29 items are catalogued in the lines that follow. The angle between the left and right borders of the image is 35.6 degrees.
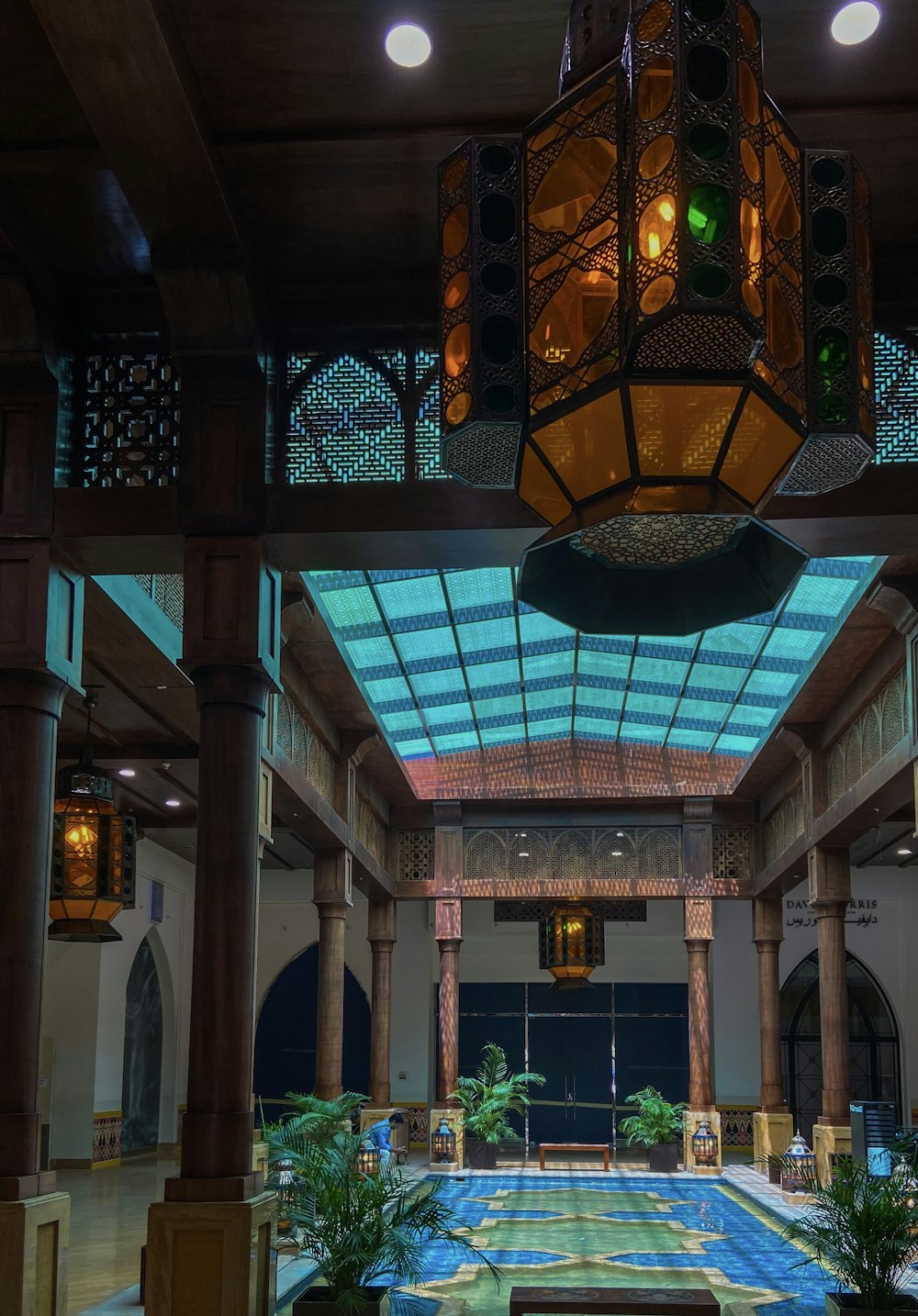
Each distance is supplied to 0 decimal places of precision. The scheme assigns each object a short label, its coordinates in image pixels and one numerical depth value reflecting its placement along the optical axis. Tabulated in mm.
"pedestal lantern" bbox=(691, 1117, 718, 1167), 19203
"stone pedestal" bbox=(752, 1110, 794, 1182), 18609
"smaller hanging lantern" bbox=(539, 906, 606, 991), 19531
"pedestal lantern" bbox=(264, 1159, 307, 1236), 6867
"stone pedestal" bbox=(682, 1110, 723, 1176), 19172
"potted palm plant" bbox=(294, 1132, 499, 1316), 6609
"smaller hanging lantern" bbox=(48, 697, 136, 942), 9547
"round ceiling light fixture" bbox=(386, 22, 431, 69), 5262
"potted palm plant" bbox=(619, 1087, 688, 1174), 19625
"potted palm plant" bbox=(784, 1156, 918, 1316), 6672
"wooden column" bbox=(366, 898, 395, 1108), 19234
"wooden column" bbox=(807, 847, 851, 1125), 15086
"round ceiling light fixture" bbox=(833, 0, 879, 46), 5160
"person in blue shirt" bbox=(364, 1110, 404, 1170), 14472
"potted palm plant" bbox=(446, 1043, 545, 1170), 19656
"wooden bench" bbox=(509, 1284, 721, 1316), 6637
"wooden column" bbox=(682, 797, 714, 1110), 19359
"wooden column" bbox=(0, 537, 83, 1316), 6012
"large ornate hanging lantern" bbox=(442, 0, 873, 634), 3107
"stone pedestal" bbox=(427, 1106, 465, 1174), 19250
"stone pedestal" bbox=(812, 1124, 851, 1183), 14820
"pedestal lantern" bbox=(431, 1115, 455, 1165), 19328
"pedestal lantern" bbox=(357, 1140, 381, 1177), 15309
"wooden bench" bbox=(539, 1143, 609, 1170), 19734
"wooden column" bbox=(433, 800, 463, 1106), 19734
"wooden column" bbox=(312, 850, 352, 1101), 15383
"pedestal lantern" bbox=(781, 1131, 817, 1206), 14820
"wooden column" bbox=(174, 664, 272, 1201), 6113
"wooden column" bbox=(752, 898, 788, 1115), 19109
